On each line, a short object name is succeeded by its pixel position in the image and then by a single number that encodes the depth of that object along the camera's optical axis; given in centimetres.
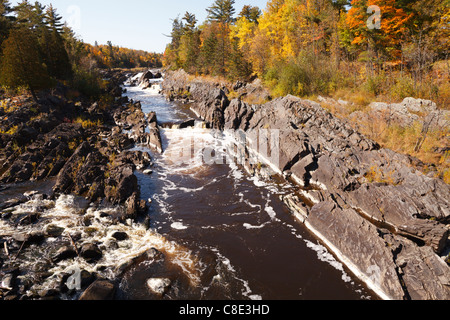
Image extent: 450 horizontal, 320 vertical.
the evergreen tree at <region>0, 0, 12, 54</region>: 3552
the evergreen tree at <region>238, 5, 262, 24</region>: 6450
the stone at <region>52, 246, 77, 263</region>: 1083
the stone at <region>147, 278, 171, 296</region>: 948
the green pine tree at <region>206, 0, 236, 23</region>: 6812
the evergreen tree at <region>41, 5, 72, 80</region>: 3744
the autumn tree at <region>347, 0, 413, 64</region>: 2477
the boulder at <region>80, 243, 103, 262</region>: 1104
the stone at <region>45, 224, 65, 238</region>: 1243
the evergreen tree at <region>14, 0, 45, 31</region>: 4197
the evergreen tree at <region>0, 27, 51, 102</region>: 2675
